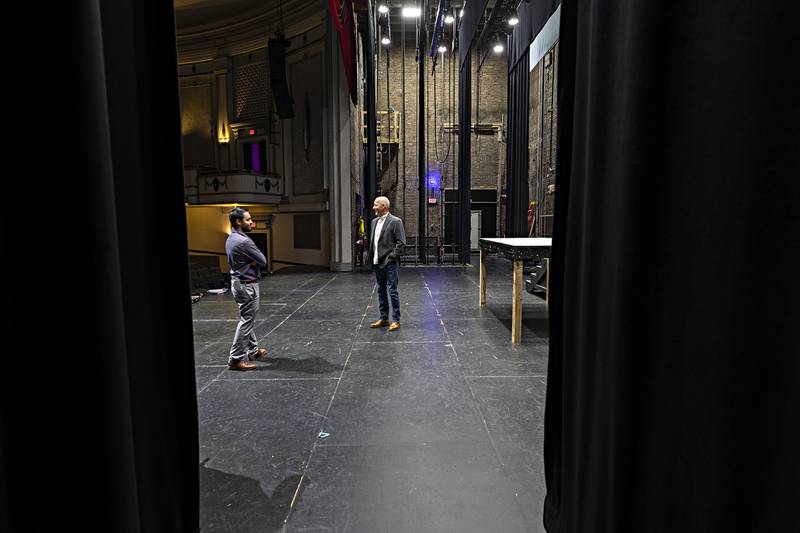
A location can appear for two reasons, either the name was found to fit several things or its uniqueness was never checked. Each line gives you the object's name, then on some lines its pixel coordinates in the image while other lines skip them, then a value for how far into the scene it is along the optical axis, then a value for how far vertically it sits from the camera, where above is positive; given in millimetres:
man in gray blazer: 5512 -346
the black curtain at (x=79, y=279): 902 -142
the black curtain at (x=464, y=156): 13734 +1925
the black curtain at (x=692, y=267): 914 -128
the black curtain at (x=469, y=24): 8874 +4507
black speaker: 11289 +3857
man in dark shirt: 4133 -599
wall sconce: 17031 +3305
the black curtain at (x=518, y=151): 12398 +1910
